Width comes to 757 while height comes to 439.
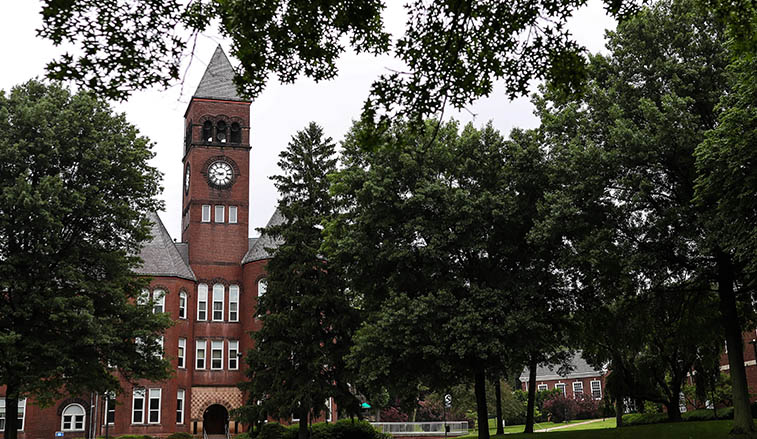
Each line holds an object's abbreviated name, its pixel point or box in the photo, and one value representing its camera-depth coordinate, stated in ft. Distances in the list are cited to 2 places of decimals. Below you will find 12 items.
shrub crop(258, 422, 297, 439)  115.03
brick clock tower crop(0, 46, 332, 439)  139.13
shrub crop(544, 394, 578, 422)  213.66
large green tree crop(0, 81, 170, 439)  72.08
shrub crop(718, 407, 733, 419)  111.65
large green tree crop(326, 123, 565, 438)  79.66
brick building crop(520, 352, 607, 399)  264.93
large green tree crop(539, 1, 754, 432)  68.03
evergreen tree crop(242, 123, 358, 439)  106.32
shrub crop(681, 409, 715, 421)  117.41
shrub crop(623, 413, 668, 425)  127.05
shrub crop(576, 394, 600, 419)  216.33
